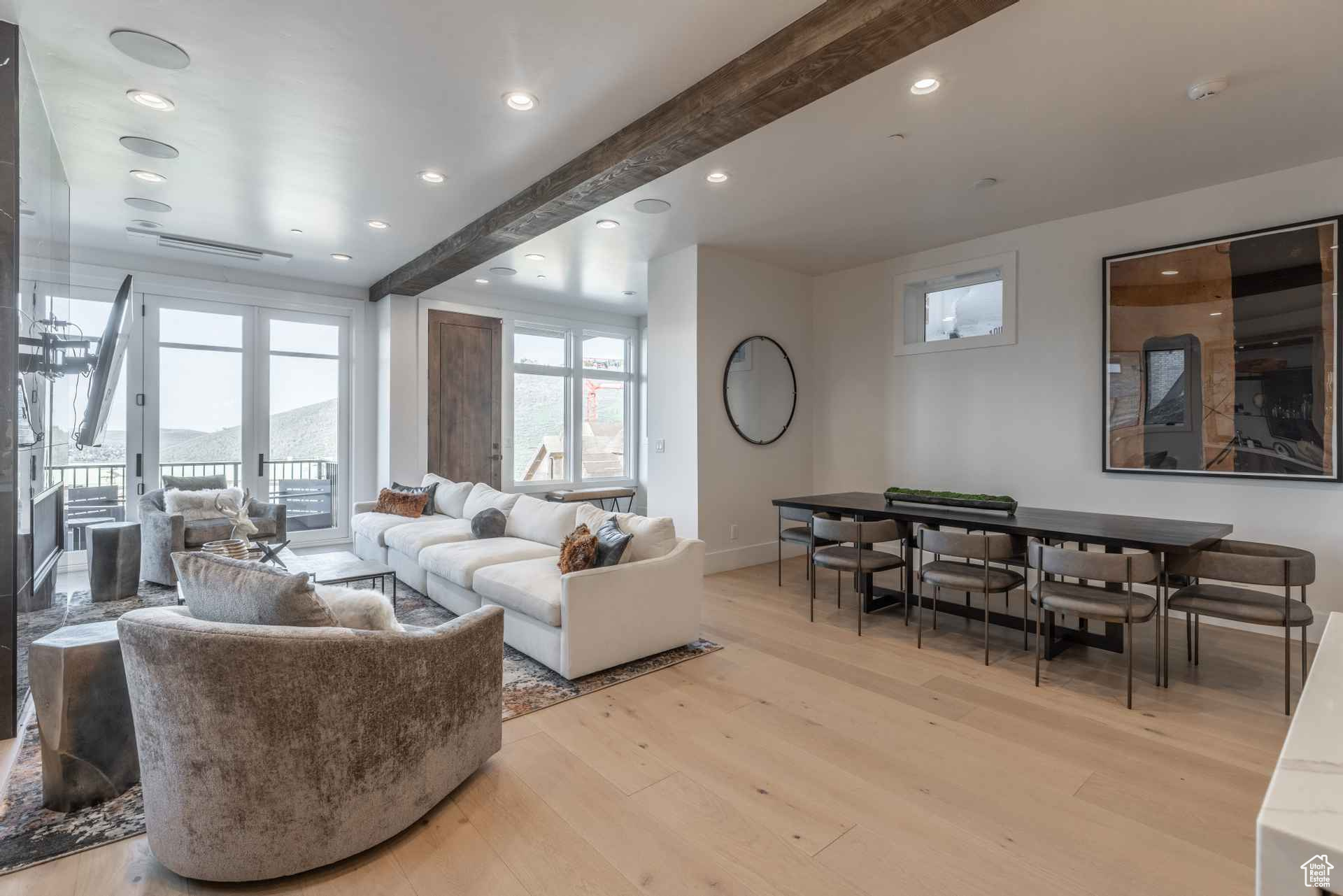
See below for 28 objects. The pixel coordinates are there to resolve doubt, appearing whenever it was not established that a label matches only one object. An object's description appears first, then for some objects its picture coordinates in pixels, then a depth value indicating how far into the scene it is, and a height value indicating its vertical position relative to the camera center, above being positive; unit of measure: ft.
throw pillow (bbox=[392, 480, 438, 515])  19.61 -1.24
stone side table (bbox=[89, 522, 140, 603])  14.97 -2.60
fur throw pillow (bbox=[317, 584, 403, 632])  6.81 -1.73
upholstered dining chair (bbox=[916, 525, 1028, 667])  11.00 -2.04
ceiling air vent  17.50 +5.89
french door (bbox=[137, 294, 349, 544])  20.02 +1.57
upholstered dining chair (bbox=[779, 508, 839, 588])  15.83 -2.14
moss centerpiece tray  12.58 -1.05
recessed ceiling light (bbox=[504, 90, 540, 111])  10.20 +5.68
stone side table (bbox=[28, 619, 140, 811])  6.50 -2.80
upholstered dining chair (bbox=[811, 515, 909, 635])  12.64 -1.83
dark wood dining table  9.96 -1.36
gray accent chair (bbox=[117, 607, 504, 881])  5.48 -2.59
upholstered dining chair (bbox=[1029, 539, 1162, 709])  9.32 -1.96
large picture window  26.73 +1.98
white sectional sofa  10.34 -2.50
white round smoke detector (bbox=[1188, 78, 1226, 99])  9.57 +5.47
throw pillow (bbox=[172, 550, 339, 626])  6.07 -1.38
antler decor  14.52 -1.64
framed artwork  12.37 +1.94
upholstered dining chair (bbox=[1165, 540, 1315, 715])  8.95 -1.91
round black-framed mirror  18.94 +1.82
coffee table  11.95 -2.38
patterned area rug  6.35 -3.84
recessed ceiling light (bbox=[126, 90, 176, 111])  10.28 +5.74
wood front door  23.95 +2.07
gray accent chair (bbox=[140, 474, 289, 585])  16.10 -2.18
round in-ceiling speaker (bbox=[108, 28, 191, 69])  8.77 +5.70
